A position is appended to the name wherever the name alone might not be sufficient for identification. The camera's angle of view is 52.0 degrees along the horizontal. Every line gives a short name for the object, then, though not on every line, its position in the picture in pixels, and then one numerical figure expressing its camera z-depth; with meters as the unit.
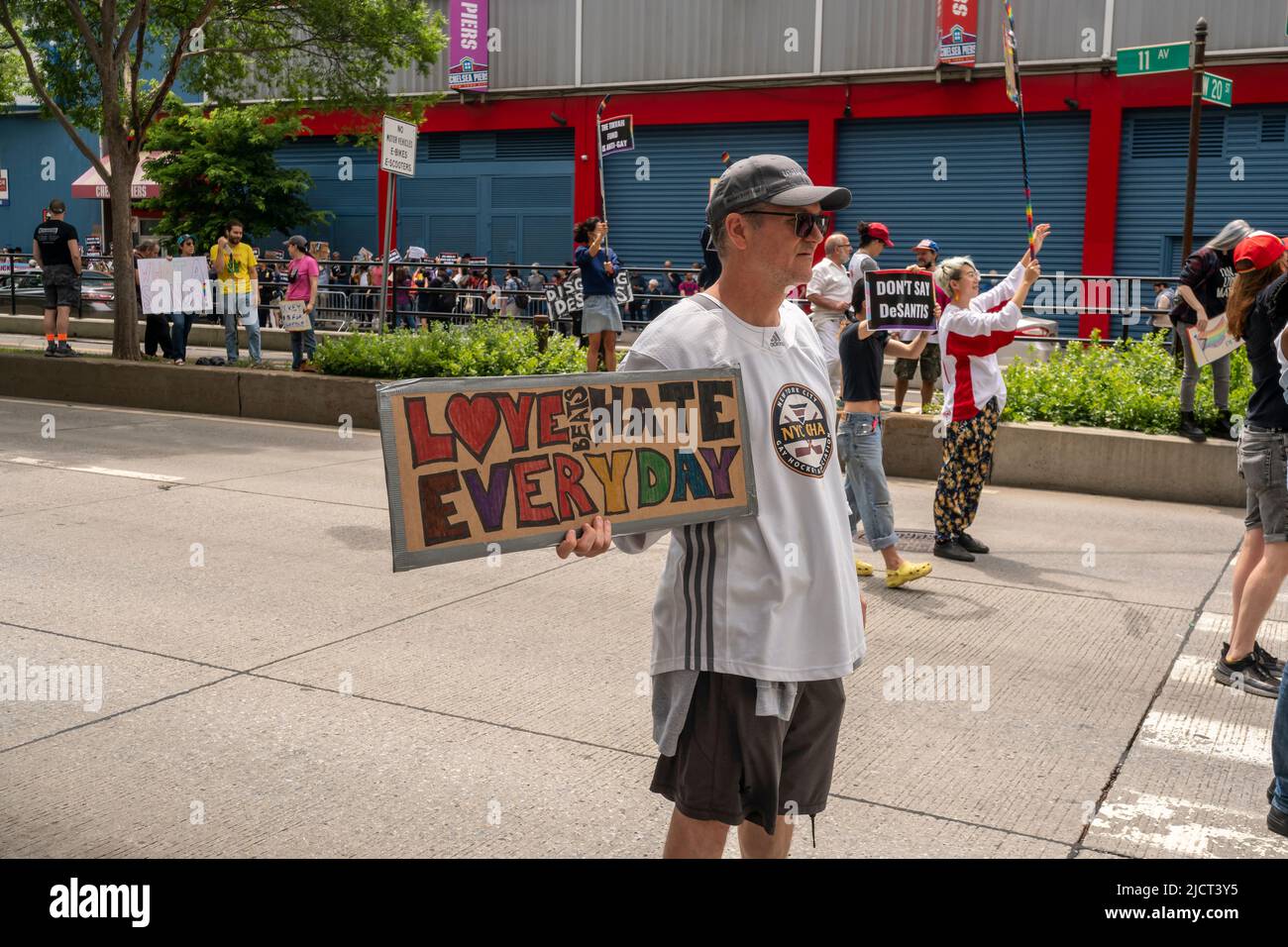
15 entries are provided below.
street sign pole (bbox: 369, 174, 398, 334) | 14.14
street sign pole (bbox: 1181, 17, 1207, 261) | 12.70
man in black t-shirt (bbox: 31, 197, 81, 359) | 17.00
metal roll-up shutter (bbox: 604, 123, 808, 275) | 25.75
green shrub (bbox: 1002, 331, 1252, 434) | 11.11
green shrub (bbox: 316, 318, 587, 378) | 14.03
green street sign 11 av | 11.45
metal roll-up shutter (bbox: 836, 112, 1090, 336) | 23.17
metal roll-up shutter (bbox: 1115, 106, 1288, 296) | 21.58
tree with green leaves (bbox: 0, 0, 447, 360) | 16.20
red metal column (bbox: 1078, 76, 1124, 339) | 22.39
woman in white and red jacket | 7.86
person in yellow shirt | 16.94
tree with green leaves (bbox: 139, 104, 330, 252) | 27.62
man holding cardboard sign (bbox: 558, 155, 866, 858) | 2.84
